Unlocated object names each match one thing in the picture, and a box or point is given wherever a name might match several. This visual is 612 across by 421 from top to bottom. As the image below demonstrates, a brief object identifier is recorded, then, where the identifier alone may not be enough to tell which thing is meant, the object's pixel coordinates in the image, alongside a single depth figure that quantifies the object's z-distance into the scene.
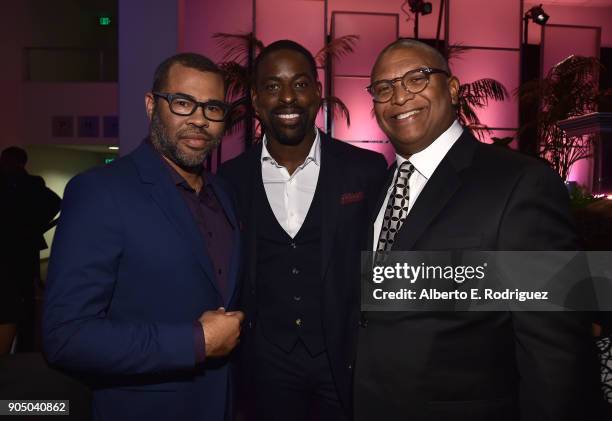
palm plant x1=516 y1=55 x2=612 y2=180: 8.27
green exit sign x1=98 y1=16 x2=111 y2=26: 14.00
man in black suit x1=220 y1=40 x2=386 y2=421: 2.11
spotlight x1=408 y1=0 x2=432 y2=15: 8.56
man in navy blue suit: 1.32
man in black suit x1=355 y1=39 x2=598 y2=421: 1.34
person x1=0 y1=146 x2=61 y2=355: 4.00
